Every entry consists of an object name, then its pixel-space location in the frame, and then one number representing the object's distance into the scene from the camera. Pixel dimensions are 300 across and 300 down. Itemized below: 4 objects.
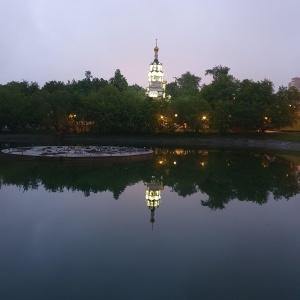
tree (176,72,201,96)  126.06
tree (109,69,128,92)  101.84
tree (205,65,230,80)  104.25
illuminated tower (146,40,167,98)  106.69
